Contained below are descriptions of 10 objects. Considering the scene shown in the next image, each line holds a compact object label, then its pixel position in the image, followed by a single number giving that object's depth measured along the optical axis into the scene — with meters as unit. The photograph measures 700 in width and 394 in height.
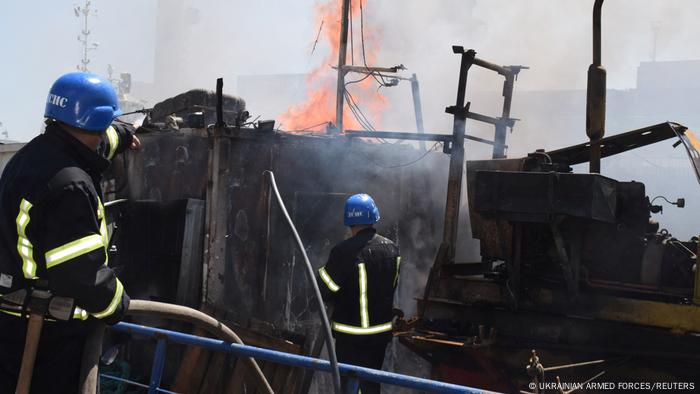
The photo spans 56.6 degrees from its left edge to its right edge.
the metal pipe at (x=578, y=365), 5.07
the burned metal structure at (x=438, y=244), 5.23
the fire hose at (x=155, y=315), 2.88
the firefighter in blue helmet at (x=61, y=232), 2.62
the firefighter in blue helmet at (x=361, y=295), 4.88
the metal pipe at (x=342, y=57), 12.66
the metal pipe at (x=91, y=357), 2.86
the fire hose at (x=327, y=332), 3.11
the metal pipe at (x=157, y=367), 4.10
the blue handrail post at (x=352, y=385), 3.35
